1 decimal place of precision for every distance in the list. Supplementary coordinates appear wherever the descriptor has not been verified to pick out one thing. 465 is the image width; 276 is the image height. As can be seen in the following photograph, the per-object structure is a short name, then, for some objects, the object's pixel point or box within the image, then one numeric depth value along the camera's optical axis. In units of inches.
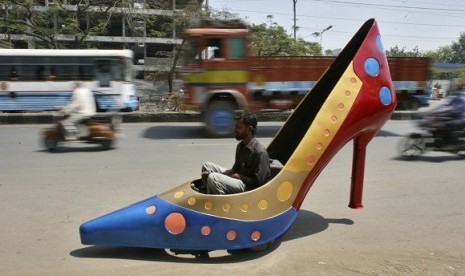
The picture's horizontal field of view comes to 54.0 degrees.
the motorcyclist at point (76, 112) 389.1
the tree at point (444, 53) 3214.8
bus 741.3
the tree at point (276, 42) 1269.7
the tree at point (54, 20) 911.7
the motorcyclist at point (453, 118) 354.0
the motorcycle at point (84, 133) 392.8
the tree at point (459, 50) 3326.8
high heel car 146.7
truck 484.4
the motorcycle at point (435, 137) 355.3
